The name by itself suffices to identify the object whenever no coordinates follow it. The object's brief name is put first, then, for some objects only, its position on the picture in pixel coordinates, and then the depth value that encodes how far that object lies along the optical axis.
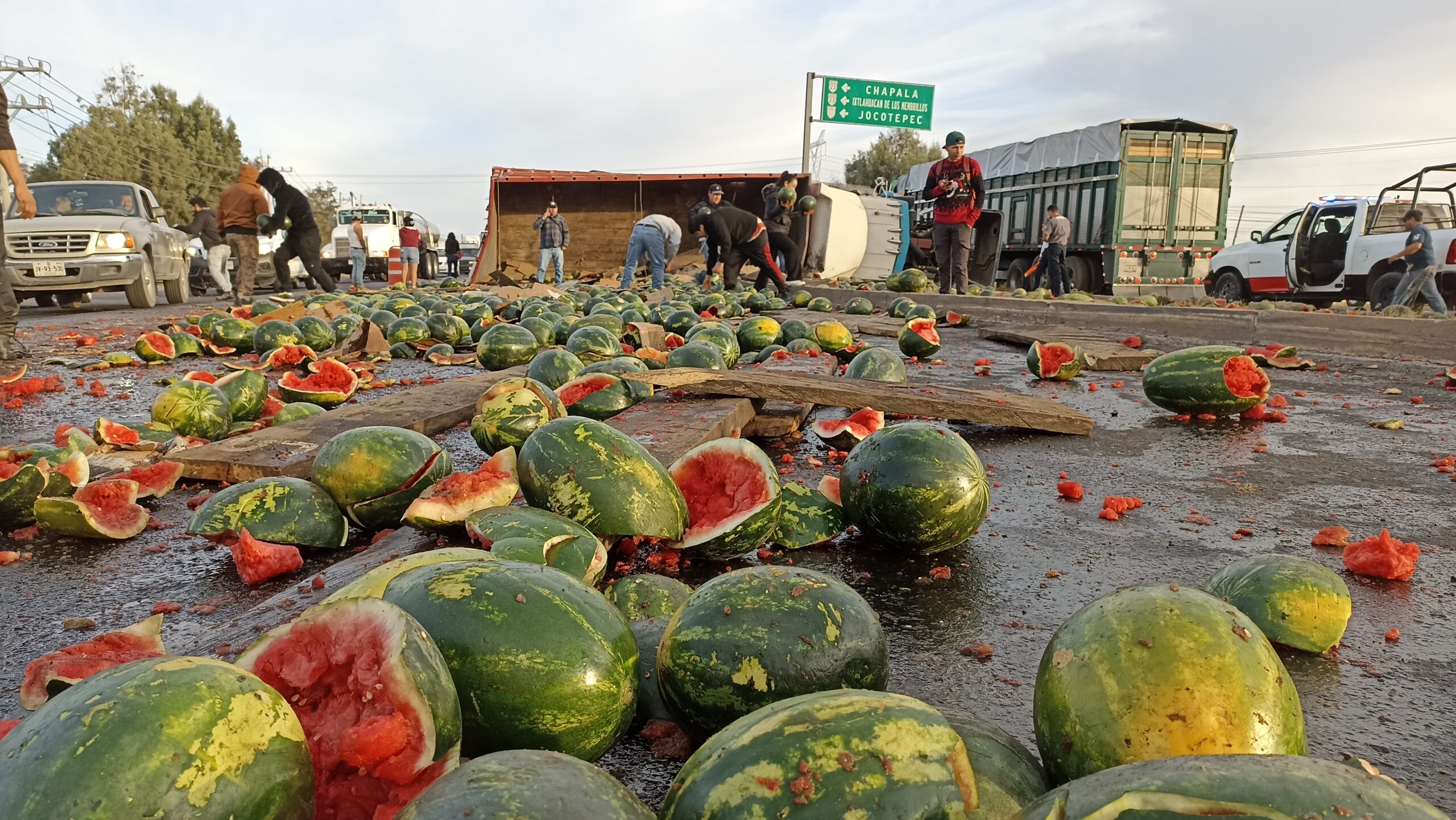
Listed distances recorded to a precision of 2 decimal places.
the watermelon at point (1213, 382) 5.18
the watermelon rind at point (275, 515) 2.64
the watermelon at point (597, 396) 4.41
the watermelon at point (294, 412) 4.48
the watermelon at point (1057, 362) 6.94
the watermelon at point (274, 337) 7.44
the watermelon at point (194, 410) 4.16
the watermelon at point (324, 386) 5.20
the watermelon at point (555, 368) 4.97
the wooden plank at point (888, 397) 4.65
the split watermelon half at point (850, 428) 4.29
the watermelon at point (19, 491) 2.96
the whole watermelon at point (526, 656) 1.41
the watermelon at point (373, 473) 2.80
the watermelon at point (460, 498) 2.46
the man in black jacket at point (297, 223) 14.02
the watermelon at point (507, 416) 3.47
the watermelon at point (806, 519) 2.87
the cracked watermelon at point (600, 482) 2.39
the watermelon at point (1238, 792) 0.86
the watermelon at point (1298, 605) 2.12
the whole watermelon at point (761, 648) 1.57
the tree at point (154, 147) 53.44
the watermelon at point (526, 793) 0.98
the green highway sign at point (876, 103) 29.53
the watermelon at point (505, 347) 6.96
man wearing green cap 12.38
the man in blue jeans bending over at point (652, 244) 15.52
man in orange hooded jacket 13.45
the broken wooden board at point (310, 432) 3.54
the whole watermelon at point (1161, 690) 1.30
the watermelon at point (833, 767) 1.06
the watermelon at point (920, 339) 7.73
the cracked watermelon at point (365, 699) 1.15
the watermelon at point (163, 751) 1.01
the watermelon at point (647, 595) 1.98
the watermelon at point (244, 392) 4.56
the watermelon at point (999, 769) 1.22
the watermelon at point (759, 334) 7.47
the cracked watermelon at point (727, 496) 2.56
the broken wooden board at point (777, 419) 4.88
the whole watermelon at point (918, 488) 2.74
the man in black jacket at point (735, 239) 14.34
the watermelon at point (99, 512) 2.92
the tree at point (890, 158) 73.38
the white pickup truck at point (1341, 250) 15.48
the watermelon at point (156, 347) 7.15
